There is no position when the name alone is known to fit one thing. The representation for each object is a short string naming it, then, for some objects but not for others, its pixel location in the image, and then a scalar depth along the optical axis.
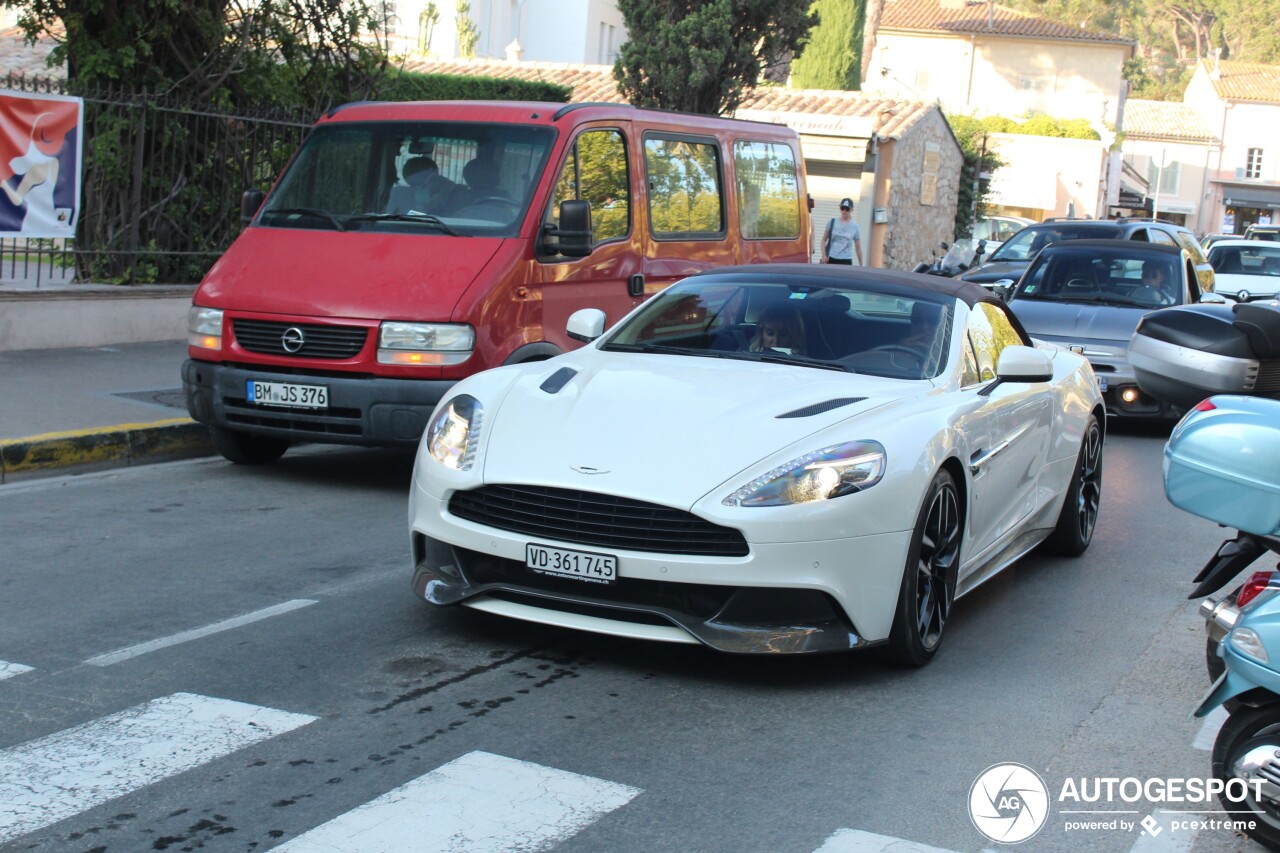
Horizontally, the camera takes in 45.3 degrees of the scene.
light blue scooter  3.99
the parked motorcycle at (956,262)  23.23
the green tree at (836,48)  49.09
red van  8.46
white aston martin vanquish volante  5.14
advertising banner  12.09
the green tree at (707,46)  21.86
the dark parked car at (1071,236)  18.79
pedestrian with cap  22.08
